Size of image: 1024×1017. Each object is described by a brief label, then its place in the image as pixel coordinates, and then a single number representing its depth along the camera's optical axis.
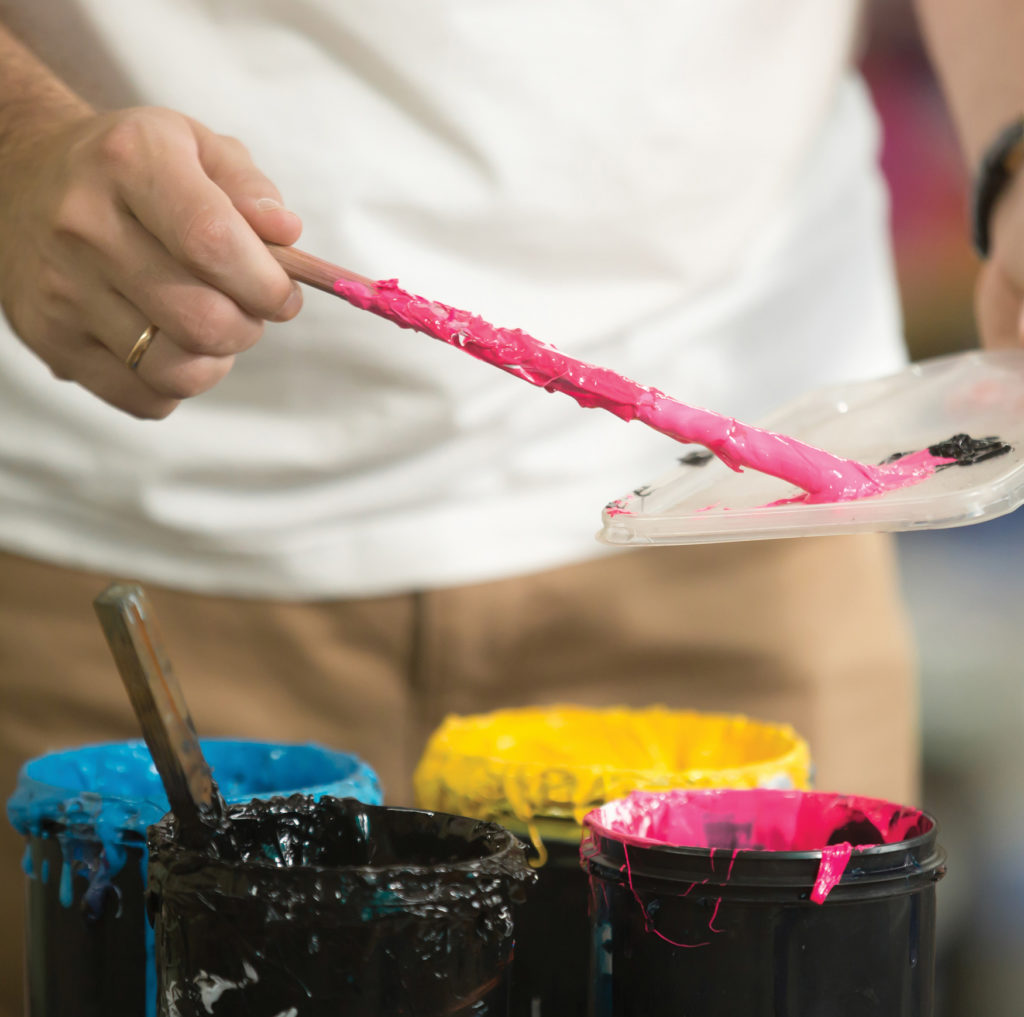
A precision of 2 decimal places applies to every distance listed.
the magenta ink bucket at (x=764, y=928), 2.15
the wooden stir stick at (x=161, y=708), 2.15
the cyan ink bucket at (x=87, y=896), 2.20
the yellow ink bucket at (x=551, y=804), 2.24
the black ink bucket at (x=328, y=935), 2.13
